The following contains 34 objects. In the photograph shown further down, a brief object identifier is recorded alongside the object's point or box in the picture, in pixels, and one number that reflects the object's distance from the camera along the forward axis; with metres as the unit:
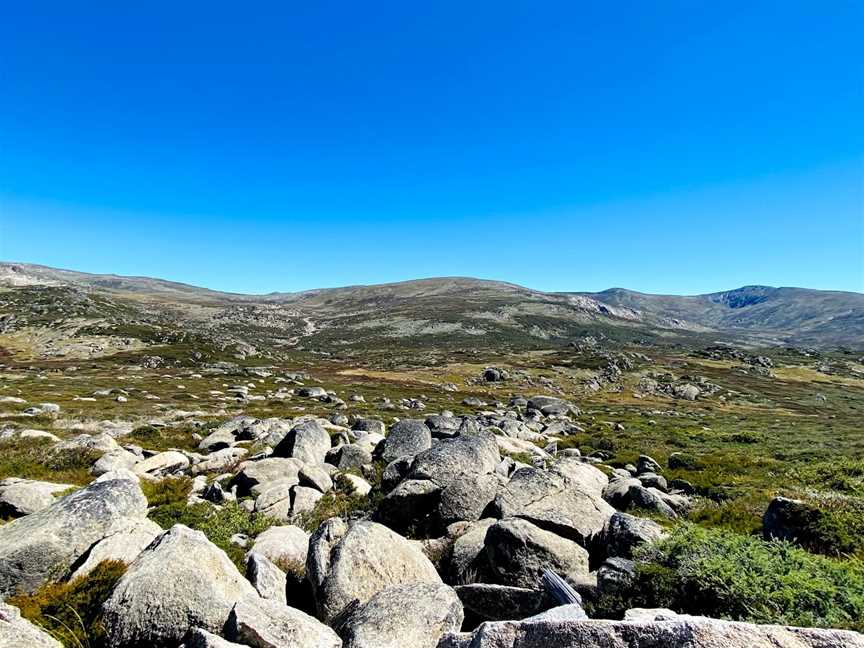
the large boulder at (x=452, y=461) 15.95
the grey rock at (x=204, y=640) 6.65
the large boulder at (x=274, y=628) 7.08
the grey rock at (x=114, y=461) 21.07
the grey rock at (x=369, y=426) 34.56
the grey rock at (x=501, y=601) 9.39
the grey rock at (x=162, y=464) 23.30
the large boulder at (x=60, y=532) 9.29
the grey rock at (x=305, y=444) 23.34
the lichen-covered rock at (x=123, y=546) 9.58
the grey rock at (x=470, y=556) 11.60
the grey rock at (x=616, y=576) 8.83
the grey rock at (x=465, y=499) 14.84
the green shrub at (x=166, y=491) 17.28
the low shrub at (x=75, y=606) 7.64
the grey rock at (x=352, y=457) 23.97
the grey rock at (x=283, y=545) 11.60
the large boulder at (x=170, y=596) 7.64
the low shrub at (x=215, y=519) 13.34
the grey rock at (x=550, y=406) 64.44
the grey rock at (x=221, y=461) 23.72
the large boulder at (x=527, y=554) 10.77
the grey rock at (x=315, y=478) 19.22
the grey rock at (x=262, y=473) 19.17
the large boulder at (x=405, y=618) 7.70
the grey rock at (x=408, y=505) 15.04
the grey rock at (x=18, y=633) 6.39
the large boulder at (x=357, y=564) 9.54
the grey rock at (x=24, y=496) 13.80
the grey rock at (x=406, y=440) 24.75
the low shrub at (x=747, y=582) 6.94
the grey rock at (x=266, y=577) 9.48
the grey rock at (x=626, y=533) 10.83
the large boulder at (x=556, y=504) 12.57
